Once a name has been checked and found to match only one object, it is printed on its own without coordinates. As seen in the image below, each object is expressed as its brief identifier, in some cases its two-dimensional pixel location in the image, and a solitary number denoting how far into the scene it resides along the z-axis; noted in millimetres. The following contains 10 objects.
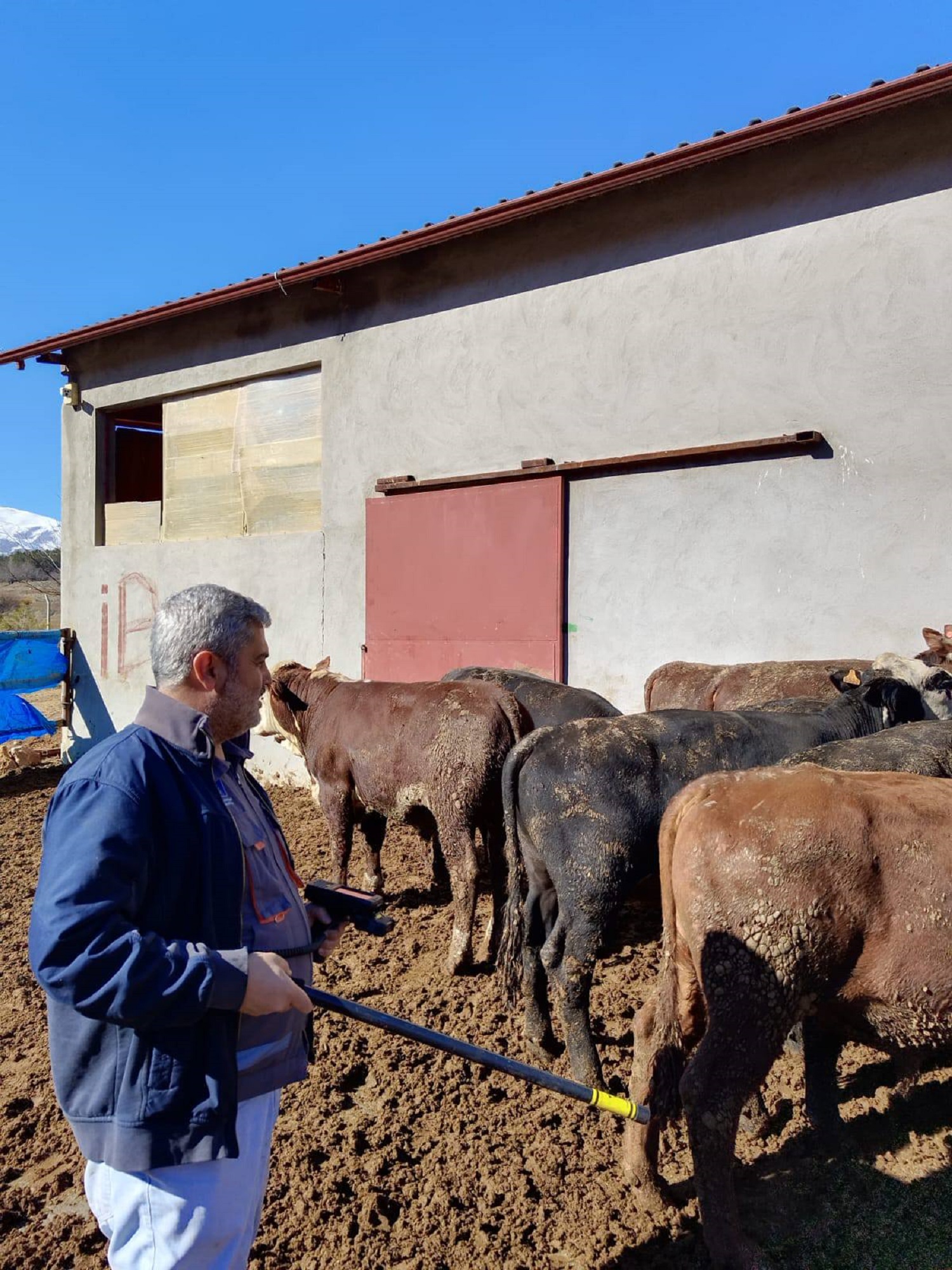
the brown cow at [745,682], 6512
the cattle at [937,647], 5973
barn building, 6875
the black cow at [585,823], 4172
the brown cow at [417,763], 5621
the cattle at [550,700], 6480
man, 1788
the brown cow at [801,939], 2910
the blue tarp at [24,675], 11508
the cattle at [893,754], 4219
